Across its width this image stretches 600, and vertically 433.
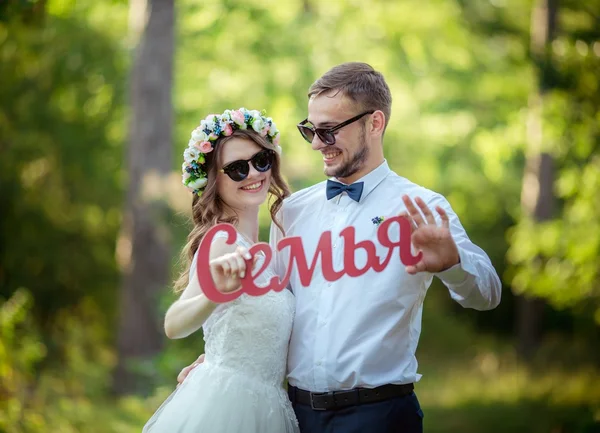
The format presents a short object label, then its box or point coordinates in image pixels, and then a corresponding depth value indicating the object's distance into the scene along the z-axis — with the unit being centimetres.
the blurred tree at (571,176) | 725
